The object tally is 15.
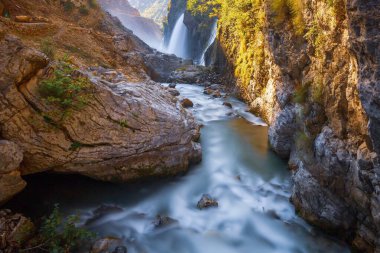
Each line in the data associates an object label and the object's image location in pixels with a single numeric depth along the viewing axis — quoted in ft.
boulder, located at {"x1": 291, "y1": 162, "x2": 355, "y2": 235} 19.57
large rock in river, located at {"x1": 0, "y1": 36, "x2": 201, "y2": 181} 21.75
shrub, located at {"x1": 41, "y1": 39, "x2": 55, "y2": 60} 26.95
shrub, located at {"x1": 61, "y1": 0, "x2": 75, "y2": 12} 48.44
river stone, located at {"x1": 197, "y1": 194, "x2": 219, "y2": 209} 24.30
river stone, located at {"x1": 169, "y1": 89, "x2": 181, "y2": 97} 59.66
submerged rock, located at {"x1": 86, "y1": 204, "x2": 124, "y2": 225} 22.27
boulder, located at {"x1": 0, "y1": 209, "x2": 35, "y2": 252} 17.47
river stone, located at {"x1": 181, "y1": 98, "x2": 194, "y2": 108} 51.70
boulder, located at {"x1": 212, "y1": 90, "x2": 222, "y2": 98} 59.77
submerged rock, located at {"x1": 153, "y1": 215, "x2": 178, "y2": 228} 22.18
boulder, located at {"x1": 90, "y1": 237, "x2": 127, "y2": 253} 18.88
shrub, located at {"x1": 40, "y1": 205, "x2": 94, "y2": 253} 17.81
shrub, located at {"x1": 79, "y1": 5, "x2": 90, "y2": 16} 51.17
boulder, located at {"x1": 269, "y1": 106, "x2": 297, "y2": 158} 30.35
